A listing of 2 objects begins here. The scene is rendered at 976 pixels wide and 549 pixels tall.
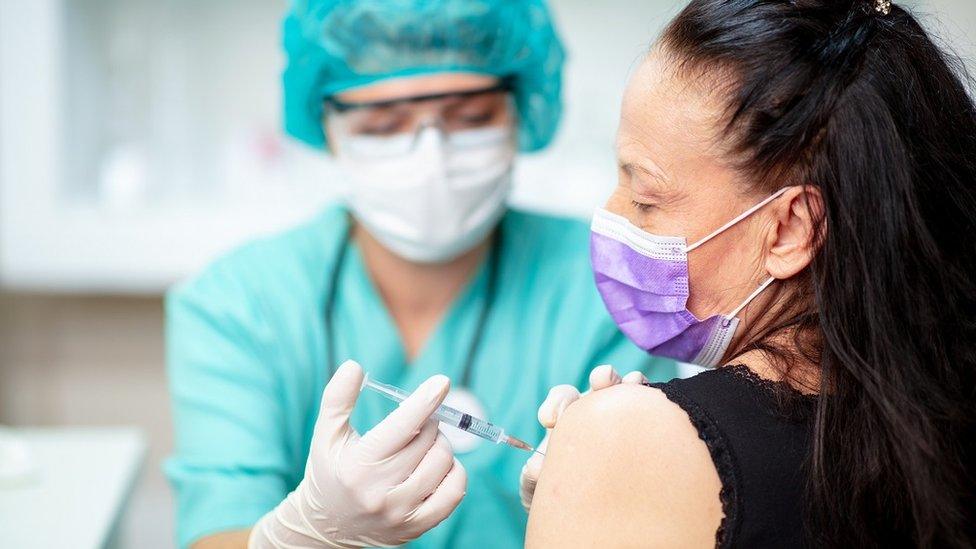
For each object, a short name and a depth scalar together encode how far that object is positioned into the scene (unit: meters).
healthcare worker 1.34
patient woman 0.78
